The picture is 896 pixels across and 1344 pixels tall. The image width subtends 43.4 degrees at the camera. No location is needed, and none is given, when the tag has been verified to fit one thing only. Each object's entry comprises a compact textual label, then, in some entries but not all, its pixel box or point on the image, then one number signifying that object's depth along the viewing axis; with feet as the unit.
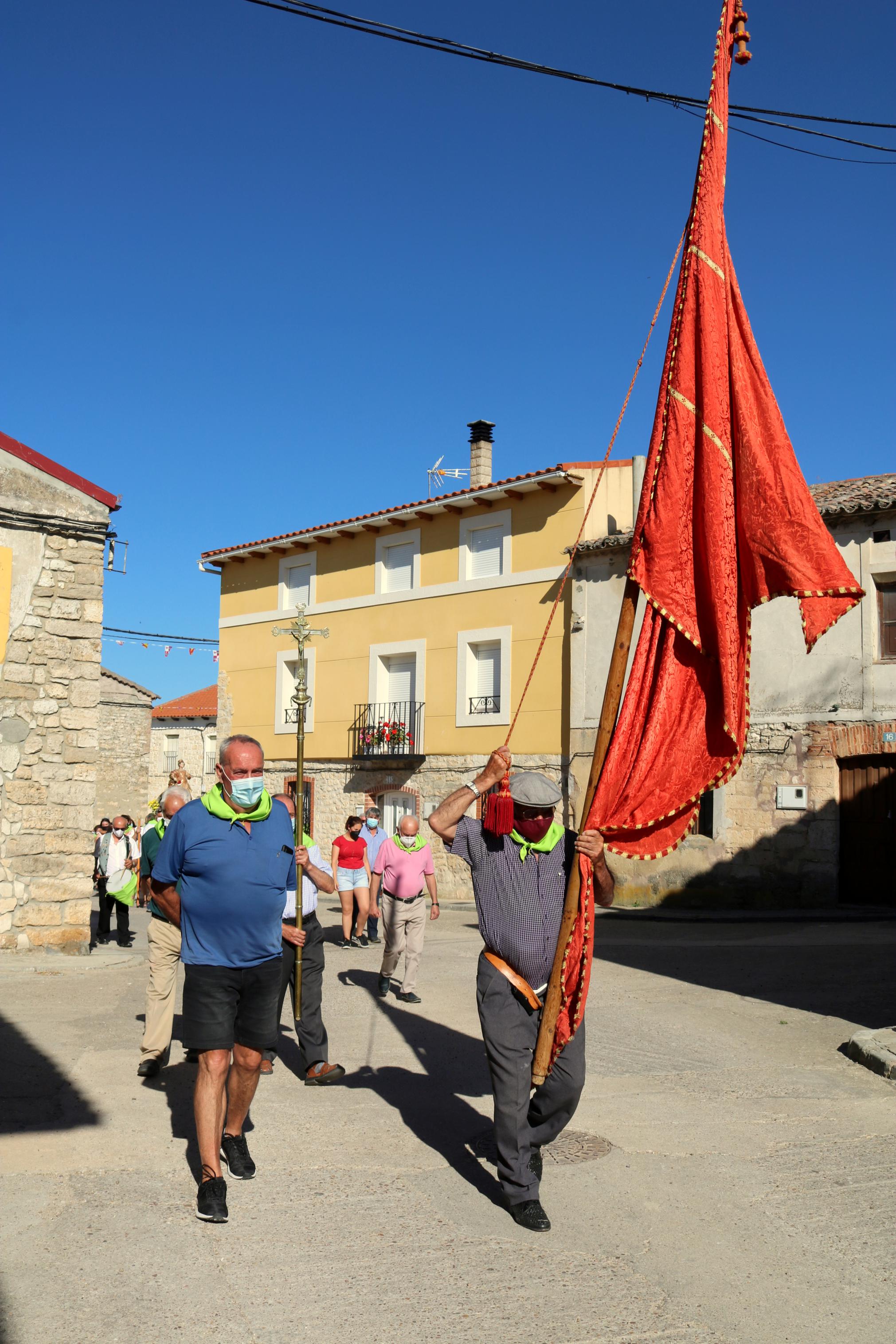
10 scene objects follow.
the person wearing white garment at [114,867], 43.42
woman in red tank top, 45.24
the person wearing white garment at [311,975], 21.70
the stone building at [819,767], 59.93
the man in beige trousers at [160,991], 22.36
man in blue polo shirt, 15.55
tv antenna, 93.30
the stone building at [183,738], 146.20
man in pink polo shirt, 32.99
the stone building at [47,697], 36.58
